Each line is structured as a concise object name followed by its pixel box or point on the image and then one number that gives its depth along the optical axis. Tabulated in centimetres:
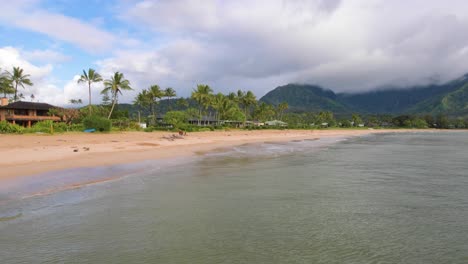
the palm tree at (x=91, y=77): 5641
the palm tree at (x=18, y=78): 6181
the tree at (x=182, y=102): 8862
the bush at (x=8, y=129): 3397
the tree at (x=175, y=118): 6216
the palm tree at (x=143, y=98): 7559
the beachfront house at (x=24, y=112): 5368
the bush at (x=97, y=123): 4150
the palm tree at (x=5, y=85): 5616
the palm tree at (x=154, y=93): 7431
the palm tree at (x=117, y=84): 5784
